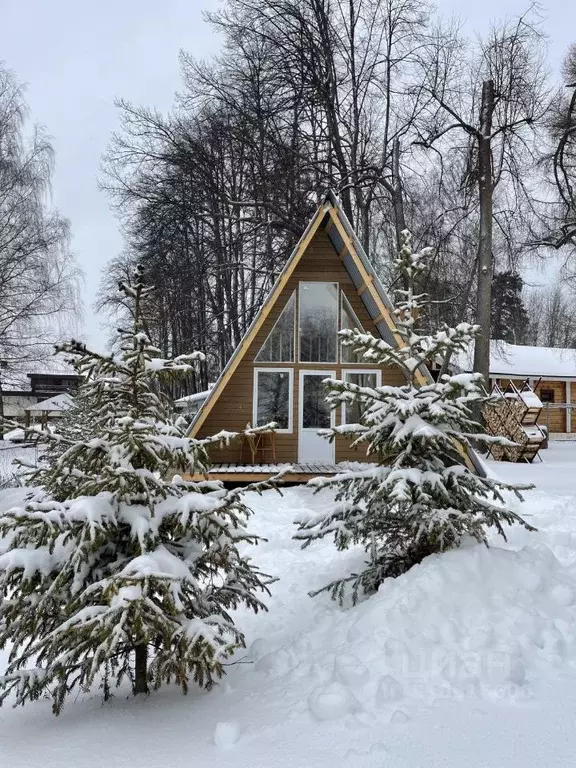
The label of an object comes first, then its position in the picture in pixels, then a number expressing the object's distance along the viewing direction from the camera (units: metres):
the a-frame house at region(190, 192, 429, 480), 11.39
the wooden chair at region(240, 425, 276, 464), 11.41
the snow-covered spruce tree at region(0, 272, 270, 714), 2.91
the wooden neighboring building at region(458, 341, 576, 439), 23.75
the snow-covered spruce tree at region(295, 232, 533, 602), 4.21
